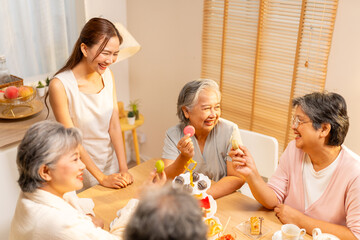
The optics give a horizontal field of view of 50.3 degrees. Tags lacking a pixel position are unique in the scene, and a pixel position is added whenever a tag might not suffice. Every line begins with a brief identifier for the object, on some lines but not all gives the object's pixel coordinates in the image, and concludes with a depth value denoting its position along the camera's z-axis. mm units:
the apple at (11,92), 2488
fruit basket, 2525
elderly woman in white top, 1337
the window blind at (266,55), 2561
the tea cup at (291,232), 1567
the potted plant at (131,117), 3355
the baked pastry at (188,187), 1570
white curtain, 2943
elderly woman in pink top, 1684
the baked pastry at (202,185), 1596
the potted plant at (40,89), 2947
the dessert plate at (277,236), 1595
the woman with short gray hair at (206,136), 2002
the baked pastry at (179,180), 1614
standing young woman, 2109
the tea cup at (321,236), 1549
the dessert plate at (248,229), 1630
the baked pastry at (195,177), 1636
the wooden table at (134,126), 3339
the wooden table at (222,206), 1734
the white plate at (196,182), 1599
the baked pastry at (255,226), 1640
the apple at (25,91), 2572
